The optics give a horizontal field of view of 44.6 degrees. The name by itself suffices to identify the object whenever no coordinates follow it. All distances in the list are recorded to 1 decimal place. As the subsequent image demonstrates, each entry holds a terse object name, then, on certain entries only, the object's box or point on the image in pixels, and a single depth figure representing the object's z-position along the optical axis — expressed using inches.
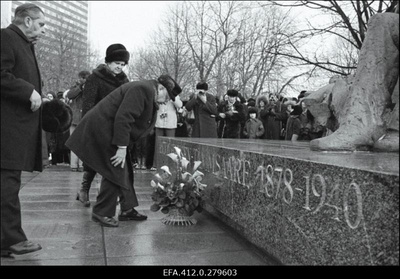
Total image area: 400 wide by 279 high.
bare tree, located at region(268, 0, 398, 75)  473.4
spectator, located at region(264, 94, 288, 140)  439.3
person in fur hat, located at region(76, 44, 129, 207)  246.5
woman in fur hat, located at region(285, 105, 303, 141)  382.3
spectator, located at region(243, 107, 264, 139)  434.0
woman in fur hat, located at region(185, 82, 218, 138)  396.8
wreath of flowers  201.3
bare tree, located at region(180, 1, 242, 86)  1098.7
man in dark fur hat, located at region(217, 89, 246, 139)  419.8
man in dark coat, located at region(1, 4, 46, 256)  141.5
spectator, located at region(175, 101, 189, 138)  460.1
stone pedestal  95.1
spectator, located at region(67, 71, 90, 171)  387.7
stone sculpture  155.3
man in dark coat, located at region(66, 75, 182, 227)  188.4
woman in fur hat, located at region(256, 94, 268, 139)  447.8
